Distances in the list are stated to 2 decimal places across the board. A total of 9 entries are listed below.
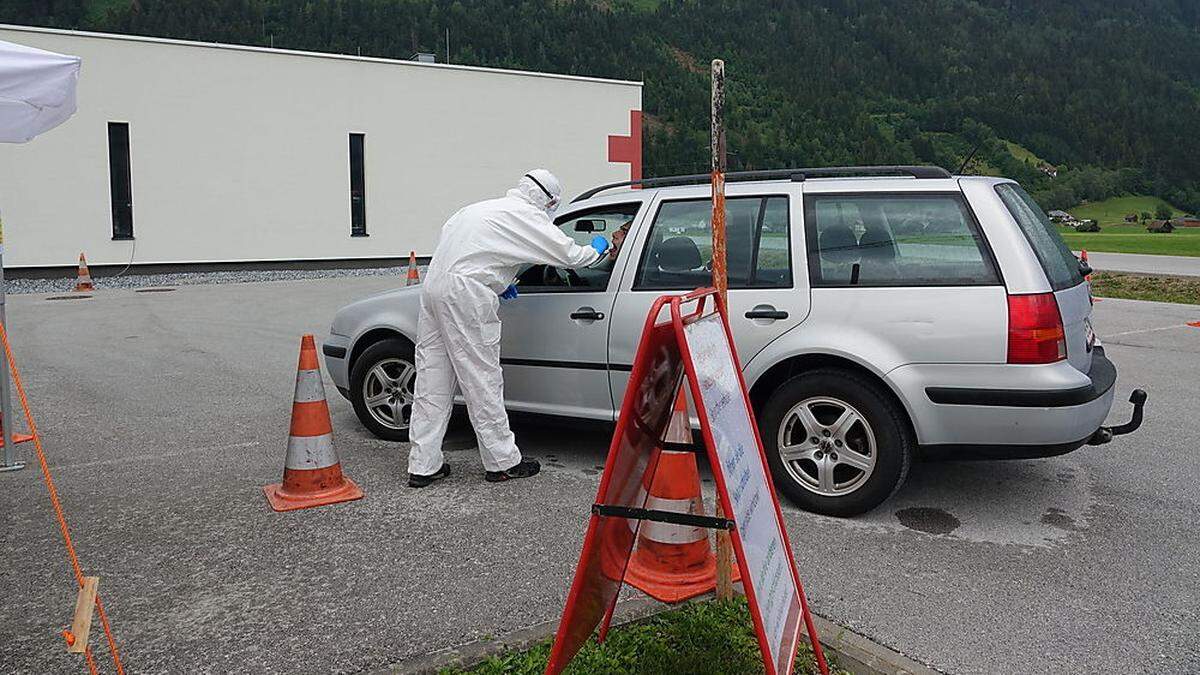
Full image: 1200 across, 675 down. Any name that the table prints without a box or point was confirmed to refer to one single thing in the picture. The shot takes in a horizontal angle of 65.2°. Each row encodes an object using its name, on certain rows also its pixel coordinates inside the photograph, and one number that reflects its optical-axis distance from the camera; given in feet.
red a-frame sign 8.30
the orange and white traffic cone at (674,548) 11.79
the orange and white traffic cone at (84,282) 59.62
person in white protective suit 16.87
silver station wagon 14.33
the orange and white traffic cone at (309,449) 16.22
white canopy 13.99
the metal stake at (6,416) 17.90
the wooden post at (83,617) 8.13
